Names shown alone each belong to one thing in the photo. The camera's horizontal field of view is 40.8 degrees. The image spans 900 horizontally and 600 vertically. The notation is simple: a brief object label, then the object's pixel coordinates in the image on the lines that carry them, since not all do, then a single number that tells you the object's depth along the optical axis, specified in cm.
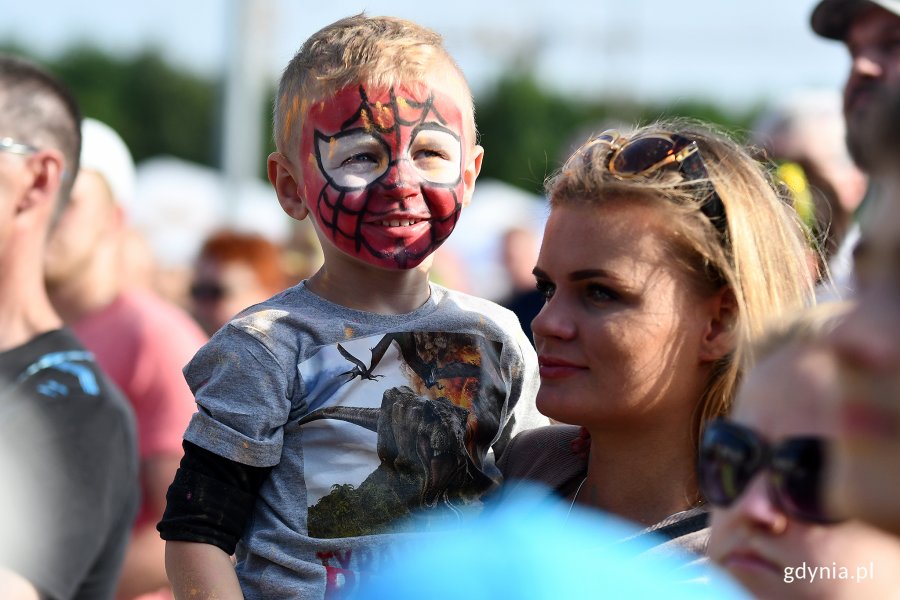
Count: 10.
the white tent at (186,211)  1158
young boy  220
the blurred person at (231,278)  621
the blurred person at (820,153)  469
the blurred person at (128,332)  432
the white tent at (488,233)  1077
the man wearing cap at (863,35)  376
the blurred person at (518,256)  818
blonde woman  220
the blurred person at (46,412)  294
